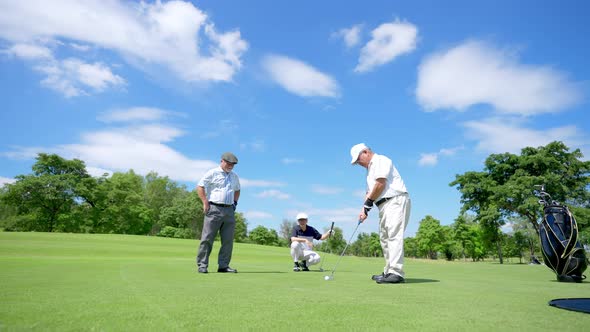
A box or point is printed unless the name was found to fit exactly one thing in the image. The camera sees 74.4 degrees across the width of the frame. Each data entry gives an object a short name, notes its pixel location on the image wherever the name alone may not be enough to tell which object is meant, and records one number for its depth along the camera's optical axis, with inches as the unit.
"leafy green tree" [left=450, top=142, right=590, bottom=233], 1520.7
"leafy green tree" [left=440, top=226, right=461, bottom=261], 3225.9
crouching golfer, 405.1
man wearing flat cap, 336.8
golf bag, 298.5
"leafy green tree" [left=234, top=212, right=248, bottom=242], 3524.1
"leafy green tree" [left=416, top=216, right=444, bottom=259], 3297.2
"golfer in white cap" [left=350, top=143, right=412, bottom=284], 246.5
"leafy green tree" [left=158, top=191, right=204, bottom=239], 3120.1
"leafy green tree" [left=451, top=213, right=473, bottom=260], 3122.5
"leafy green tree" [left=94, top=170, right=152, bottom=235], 2444.0
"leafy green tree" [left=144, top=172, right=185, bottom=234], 3376.0
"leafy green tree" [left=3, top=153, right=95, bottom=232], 2129.7
